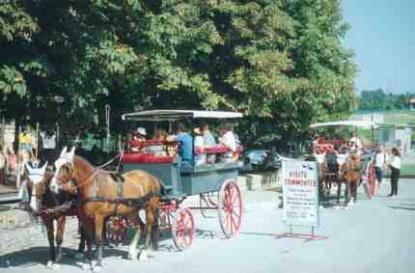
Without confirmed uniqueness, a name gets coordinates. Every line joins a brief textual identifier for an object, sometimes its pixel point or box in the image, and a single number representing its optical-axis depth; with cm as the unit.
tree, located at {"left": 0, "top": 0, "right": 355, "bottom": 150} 1358
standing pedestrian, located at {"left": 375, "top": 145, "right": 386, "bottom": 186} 2798
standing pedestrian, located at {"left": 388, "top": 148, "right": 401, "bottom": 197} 2600
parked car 3741
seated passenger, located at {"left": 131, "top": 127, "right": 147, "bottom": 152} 1391
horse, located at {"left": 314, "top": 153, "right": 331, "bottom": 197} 2180
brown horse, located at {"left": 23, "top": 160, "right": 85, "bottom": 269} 1094
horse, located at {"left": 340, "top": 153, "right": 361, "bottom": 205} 2145
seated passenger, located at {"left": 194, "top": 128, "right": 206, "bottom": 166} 1400
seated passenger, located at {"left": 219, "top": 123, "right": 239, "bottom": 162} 1564
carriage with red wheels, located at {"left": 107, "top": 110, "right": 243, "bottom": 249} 1337
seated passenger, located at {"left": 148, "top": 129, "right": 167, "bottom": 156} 1356
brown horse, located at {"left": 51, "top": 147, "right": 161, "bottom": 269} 1111
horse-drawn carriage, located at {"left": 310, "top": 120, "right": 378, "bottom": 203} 2152
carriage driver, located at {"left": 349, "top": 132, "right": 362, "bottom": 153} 2338
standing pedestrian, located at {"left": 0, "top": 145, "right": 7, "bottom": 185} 2073
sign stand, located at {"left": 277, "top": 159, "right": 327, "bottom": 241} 1472
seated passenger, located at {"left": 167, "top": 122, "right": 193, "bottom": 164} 1368
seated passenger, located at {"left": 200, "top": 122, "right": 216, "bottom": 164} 1486
